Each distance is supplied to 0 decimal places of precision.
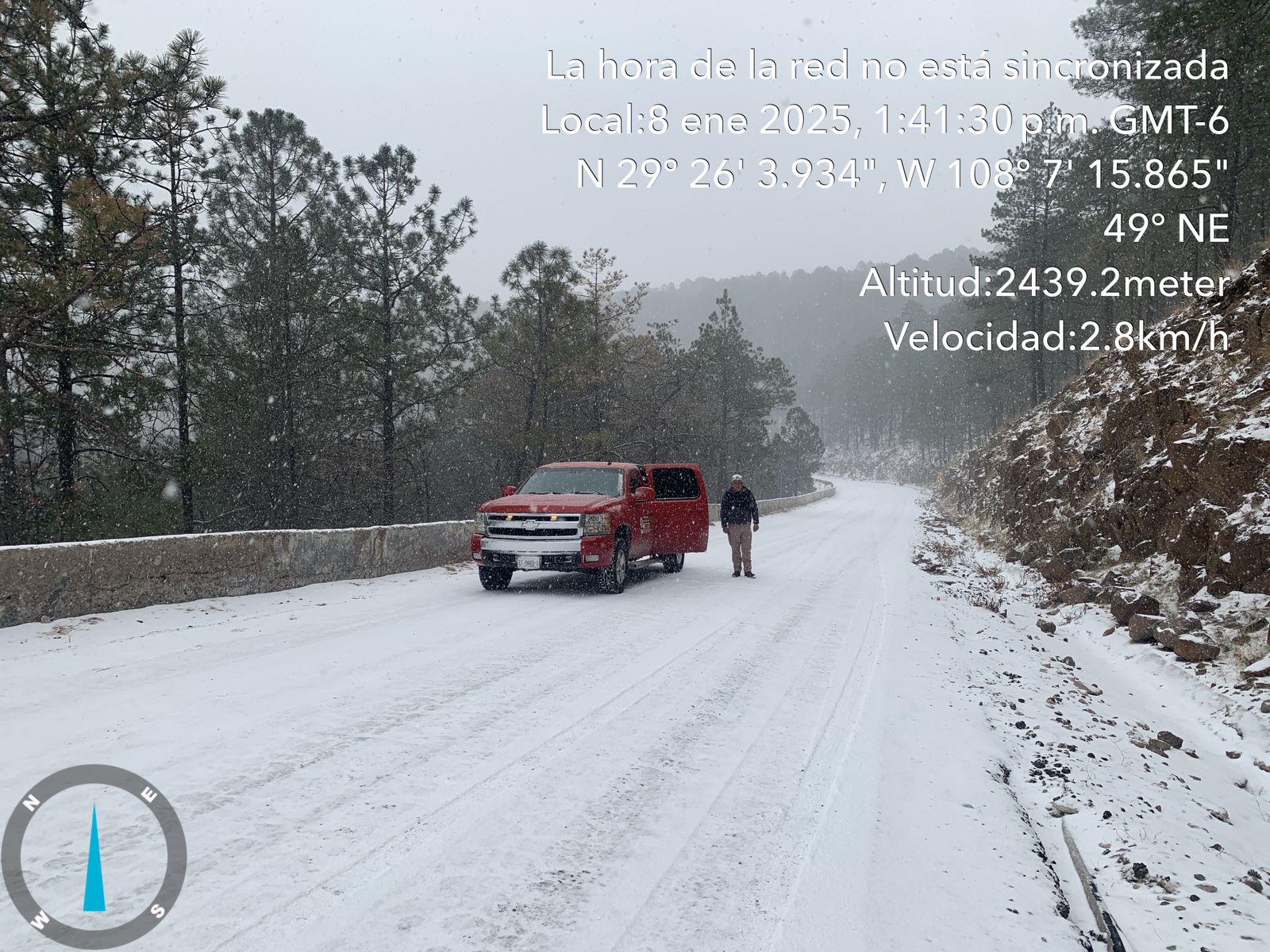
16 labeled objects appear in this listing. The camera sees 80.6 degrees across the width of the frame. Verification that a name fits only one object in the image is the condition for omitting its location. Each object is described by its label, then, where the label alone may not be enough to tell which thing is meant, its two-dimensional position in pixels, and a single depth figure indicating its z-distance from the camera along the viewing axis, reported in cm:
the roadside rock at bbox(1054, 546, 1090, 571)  1218
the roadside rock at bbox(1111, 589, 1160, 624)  894
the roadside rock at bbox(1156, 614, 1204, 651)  790
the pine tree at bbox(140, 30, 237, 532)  1036
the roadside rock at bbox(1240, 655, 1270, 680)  654
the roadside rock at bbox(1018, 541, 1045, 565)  1504
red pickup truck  1056
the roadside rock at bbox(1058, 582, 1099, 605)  1070
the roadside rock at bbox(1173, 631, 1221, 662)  736
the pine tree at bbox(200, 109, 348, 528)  2020
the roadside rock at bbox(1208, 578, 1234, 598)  809
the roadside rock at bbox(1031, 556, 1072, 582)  1230
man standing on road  1355
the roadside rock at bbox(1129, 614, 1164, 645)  841
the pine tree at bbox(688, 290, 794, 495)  5059
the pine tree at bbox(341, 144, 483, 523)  2364
